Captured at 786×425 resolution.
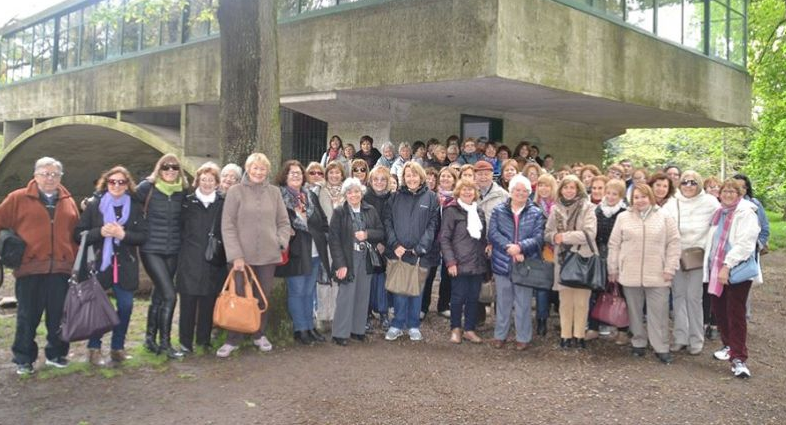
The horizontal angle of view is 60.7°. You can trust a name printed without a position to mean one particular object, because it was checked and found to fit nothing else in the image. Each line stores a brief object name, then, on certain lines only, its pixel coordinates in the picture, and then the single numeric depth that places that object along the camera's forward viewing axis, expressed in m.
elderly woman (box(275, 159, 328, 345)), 6.31
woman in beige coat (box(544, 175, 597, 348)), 6.30
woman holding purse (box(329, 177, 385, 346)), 6.44
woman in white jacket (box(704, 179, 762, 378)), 5.81
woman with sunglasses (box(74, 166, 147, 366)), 5.48
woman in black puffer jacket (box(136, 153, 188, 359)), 5.75
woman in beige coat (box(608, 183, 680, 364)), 6.15
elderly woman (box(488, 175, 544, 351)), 6.46
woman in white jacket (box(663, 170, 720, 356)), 6.43
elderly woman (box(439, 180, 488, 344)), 6.68
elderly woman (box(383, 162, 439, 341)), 6.74
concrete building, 9.98
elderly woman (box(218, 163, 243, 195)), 6.14
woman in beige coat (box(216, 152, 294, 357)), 5.80
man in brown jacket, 5.33
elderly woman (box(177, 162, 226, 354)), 5.87
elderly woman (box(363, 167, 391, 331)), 6.89
